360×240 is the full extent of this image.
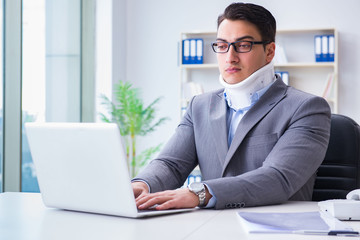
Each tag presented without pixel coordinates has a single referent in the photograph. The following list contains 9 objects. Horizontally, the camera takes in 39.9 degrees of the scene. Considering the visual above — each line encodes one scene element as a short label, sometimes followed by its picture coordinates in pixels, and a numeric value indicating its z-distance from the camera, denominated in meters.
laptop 1.19
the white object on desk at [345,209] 1.23
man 1.49
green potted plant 4.58
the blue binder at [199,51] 4.92
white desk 1.05
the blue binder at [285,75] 4.72
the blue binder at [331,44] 4.64
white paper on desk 1.07
